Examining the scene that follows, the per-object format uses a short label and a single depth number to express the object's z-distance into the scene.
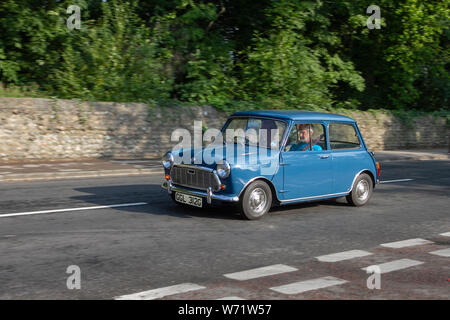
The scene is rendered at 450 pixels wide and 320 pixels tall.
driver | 9.04
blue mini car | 8.21
